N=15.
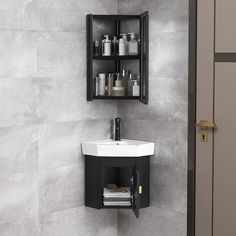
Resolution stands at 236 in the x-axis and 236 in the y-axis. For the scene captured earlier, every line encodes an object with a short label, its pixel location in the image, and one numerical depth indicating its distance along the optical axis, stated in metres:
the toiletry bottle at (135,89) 3.38
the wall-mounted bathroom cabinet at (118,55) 3.34
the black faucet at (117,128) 3.48
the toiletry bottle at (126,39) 3.39
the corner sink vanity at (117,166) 3.30
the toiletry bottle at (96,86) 3.43
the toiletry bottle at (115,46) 3.42
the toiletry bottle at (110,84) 3.41
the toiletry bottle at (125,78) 3.43
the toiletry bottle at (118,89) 3.40
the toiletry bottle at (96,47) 3.39
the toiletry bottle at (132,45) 3.36
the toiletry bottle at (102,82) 3.41
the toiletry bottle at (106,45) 3.38
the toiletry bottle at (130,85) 3.43
